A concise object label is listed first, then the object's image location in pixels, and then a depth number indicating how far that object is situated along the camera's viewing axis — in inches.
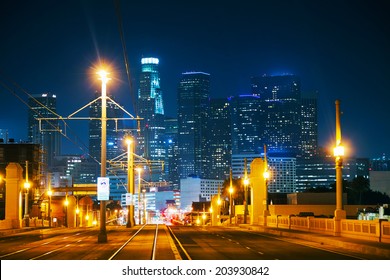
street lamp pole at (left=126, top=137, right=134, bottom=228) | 2857.5
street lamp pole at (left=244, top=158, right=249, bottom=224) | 2963.1
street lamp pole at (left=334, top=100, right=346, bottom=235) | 1593.3
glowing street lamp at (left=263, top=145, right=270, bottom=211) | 2518.2
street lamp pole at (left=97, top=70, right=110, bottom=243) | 1631.4
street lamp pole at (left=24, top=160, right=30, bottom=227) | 2974.7
